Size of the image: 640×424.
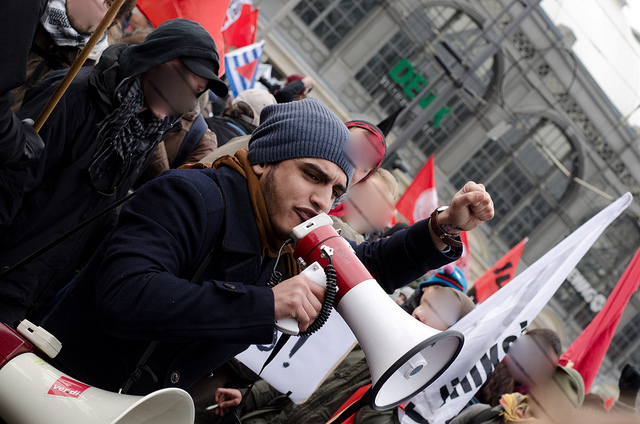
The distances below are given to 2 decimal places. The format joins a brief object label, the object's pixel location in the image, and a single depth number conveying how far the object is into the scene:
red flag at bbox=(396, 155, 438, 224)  6.18
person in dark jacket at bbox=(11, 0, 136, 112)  2.32
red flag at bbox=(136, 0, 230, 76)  3.50
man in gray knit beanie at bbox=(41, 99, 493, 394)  1.37
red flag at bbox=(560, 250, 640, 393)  3.80
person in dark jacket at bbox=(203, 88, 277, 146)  3.63
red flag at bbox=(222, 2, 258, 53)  7.18
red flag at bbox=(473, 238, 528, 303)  5.68
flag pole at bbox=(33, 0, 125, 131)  1.67
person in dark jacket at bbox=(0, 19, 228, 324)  2.14
